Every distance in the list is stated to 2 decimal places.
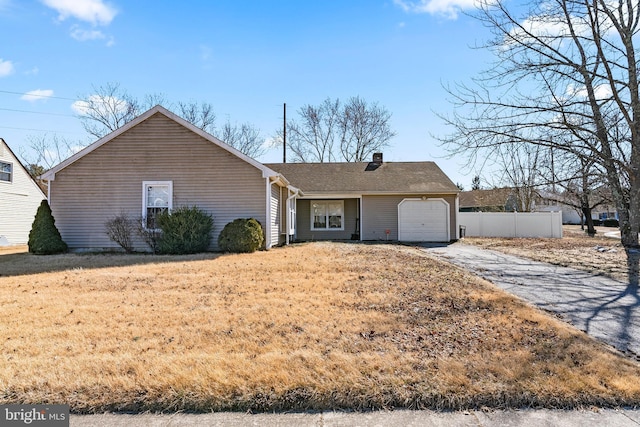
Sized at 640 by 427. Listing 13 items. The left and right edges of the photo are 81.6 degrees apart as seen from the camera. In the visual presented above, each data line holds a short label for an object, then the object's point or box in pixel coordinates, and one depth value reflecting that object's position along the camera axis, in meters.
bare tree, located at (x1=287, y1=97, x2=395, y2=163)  35.44
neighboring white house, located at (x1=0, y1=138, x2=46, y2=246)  19.25
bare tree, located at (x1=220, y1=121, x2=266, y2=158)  36.81
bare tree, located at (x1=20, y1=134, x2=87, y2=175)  34.16
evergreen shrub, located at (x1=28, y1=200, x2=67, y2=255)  12.65
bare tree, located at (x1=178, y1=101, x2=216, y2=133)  35.41
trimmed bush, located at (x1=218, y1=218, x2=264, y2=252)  12.50
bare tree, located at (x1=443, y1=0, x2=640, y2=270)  10.97
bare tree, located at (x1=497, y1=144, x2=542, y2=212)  30.75
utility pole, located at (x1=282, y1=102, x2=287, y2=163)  30.01
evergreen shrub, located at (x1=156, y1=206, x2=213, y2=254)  12.66
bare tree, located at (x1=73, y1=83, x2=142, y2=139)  30.34
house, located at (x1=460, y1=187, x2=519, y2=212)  33.03
